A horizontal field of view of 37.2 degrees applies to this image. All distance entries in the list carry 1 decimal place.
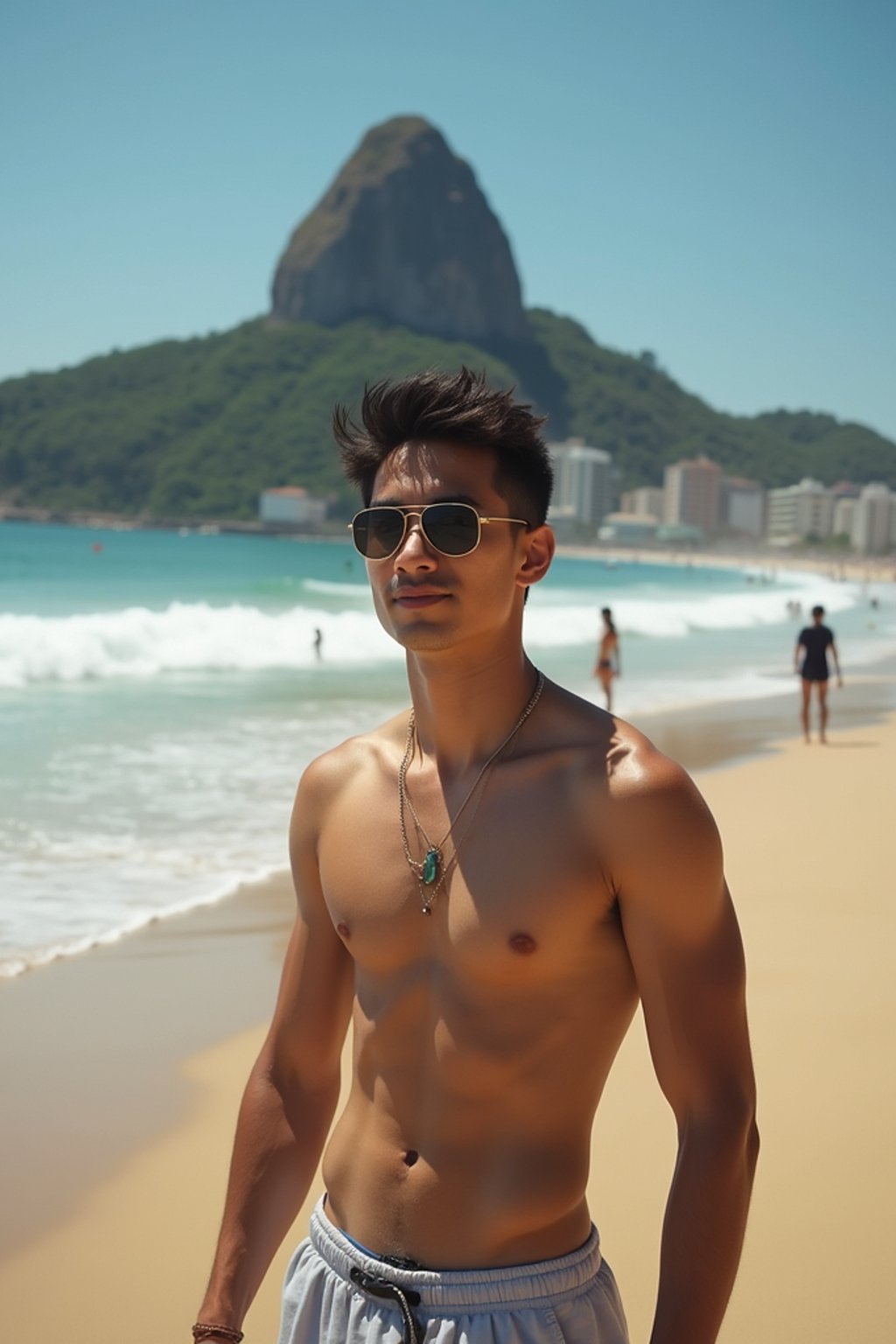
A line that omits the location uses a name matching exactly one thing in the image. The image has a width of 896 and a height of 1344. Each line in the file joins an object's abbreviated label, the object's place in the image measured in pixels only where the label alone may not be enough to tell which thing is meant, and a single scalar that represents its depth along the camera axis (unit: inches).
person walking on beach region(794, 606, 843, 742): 546.3
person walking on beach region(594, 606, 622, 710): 616.7
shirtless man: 61.6
